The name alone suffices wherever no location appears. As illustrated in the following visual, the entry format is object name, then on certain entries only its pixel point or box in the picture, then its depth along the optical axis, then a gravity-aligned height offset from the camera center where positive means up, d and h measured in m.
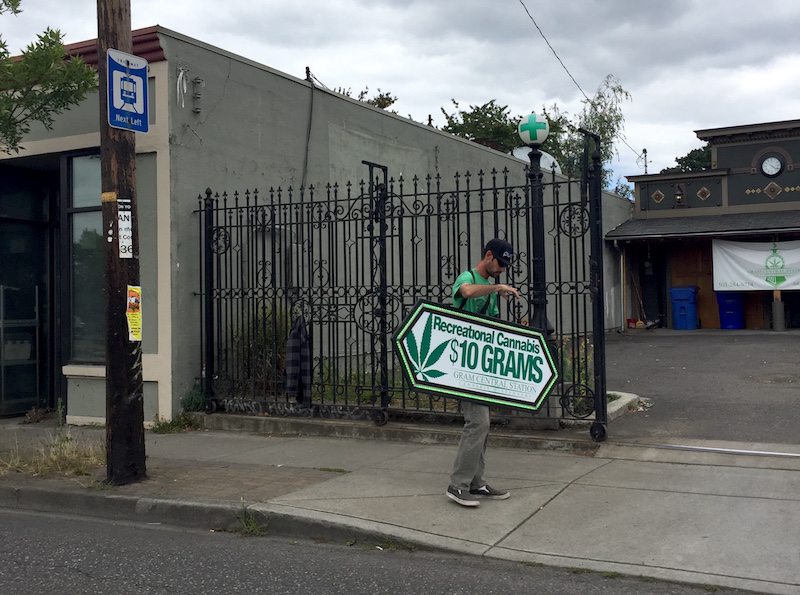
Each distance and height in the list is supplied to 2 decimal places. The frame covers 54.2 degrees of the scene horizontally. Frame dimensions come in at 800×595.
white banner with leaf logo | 20.17 +1.06
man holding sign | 5.71 -0.84
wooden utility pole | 6.58 +0.30
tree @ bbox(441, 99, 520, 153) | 35.38 +8.59
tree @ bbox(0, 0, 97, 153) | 7.73 +2.42
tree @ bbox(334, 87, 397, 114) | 31.80 +8.70
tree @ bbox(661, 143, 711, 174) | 55.33 +10.59
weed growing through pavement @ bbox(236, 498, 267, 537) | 5.60 -1.50
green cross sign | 8.01 +1.86
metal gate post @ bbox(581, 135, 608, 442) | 7.40 +0.08
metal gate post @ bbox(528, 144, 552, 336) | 7.76 +0.54
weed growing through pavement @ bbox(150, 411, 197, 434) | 9.16 -1.26
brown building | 21.00 +2.47
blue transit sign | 6.58 +1.94
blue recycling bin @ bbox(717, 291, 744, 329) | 21.36 -0.05
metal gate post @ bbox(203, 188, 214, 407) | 9.45 +0.27
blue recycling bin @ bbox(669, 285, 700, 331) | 21.97 +0.03
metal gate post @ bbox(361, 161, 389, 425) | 8.48 +0.26
